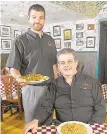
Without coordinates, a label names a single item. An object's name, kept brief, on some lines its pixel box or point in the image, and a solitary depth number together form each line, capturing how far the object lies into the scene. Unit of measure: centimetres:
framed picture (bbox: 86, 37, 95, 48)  253
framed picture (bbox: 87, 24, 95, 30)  250
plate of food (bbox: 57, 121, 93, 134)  91
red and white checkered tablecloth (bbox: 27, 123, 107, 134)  99
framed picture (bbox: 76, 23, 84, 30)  250
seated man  124
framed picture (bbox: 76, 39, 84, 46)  256
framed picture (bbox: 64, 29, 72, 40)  249
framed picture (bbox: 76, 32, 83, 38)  252
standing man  151
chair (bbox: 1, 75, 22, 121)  249
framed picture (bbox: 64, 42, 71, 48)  247
